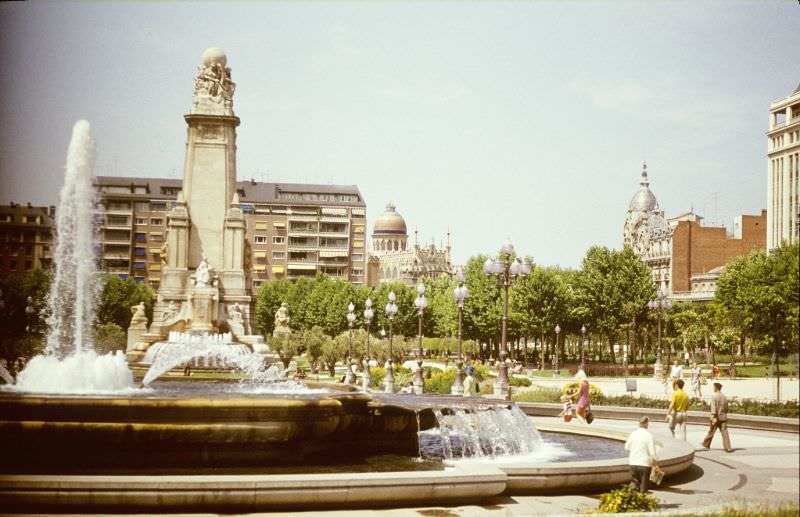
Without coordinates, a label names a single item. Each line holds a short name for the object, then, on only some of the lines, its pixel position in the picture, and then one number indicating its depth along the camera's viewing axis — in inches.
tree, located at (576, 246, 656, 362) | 3036.4
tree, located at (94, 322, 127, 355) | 2217.5
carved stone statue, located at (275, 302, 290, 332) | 2657.5
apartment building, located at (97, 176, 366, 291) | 5196.9
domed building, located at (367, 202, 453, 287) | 7606.3
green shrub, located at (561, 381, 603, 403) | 995.6
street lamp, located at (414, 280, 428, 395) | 1431.1
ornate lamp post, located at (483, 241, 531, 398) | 1187.8
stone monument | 2161.7
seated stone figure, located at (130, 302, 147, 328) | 2317.9
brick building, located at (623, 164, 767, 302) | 2866.6
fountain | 462.3
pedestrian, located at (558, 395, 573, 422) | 922.7
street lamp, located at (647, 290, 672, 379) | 1944.3
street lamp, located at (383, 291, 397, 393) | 1686.6
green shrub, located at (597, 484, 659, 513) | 471.8
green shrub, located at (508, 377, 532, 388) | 1801.2
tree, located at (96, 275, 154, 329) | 2849.4
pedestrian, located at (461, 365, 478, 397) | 1284.4
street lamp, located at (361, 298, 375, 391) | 1744.6
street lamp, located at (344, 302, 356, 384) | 1756.9
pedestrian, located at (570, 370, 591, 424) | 881.5
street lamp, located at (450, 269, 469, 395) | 1364.4
